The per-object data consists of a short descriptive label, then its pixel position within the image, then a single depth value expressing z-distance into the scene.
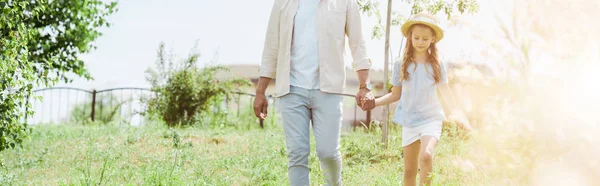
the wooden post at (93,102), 17.45
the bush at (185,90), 13.86
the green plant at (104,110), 16.39
